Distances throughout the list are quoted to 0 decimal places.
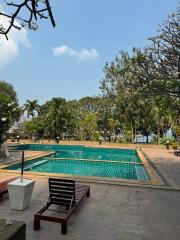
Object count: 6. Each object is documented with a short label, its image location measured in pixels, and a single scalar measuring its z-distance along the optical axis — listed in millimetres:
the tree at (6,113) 9278
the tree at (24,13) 1429
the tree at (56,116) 19804
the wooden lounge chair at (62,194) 3442
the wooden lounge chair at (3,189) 3917
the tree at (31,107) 23320
